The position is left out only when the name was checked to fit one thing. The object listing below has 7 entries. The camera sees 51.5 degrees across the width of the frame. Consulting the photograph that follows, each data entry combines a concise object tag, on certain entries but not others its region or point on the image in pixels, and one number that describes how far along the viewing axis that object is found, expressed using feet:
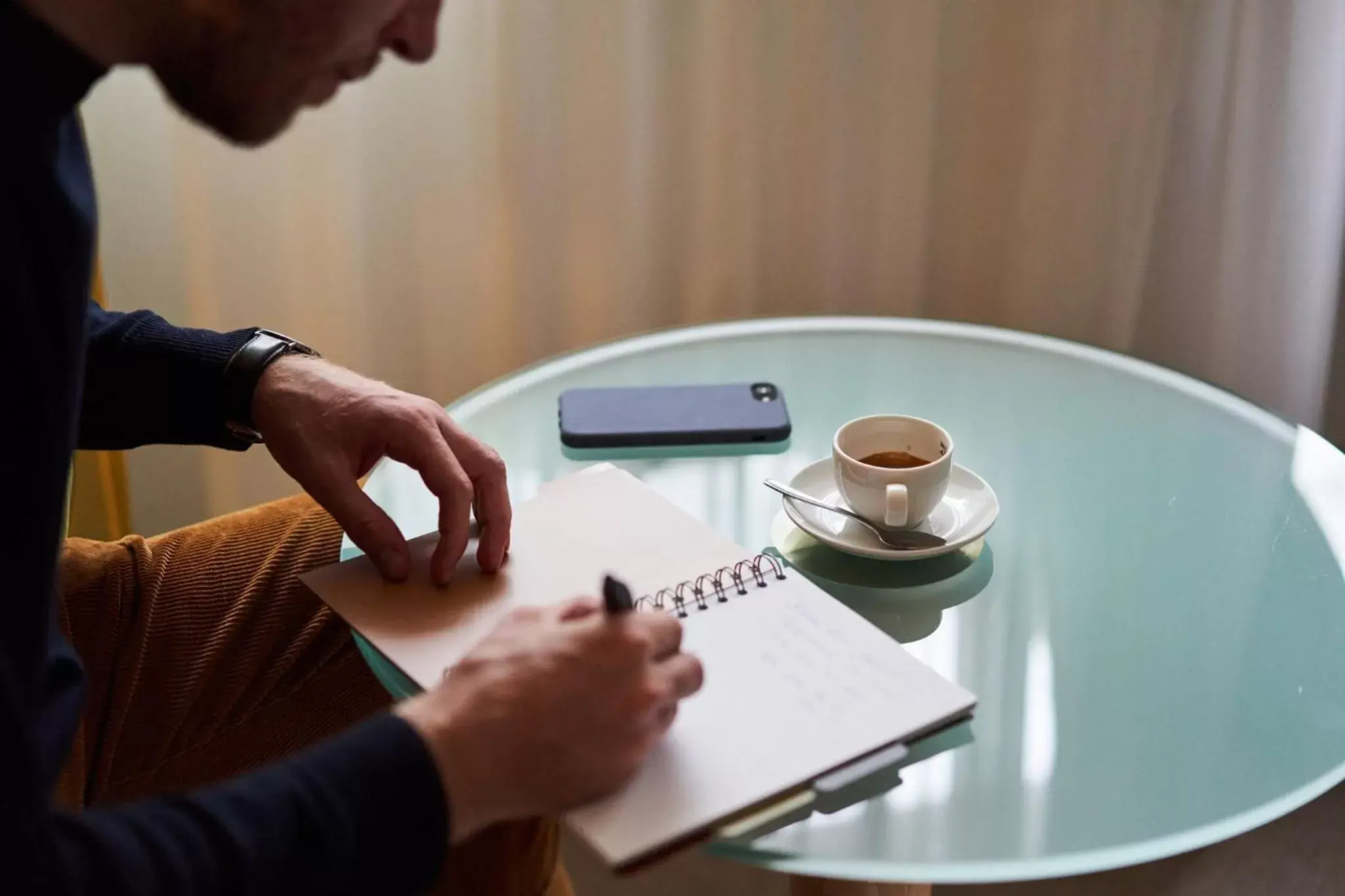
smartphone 3.64
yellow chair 5.40
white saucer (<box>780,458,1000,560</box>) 3.04
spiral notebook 2.28
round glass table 2.41
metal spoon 3.04
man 2.04
